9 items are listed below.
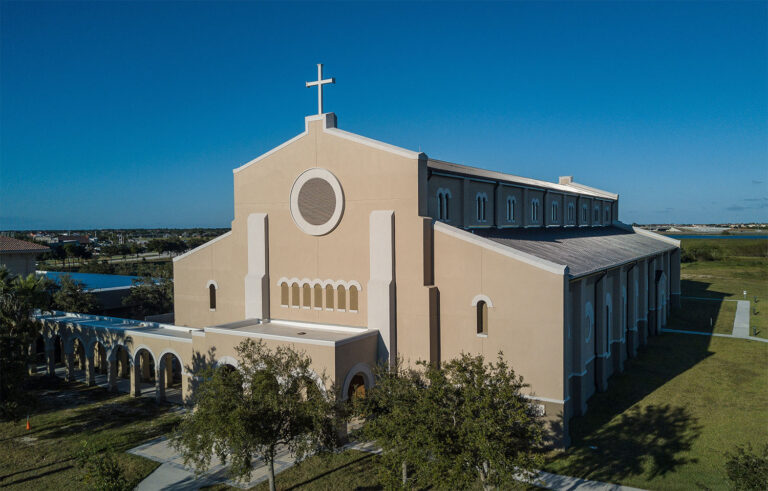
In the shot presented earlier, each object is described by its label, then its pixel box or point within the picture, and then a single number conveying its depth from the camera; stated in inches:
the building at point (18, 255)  1615.4
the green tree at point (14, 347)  914.1
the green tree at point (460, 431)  556.1
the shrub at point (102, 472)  570.9
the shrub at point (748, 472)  496.7
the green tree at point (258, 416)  629.3
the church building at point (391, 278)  879.7
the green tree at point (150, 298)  1862.7
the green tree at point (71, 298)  1637.9
